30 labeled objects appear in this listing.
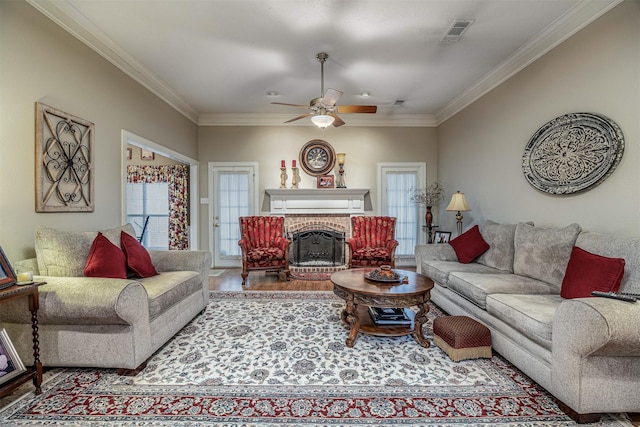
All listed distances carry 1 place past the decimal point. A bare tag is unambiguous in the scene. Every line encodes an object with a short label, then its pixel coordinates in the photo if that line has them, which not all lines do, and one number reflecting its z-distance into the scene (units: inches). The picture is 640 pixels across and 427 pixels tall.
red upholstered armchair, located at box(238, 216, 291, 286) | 181.3
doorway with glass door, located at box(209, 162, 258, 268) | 229.3
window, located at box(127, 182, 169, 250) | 277.7
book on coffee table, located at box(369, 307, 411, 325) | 106.4
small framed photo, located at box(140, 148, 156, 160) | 263.9
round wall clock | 227.8
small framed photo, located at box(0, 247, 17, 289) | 70.1
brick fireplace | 225.1
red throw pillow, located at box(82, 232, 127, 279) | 93.0
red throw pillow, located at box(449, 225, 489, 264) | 142.3
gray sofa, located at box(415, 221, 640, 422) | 61.6
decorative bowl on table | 107.7
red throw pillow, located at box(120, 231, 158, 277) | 109.7
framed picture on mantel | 225.5
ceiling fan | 134.5
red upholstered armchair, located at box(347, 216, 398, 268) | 191.2
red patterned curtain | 252.2
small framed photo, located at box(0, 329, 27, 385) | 69.6
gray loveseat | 77.9
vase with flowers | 222.8
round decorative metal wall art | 97.6
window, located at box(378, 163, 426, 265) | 233.6
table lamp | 172.6
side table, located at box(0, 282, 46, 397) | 68.7
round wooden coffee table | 95.5
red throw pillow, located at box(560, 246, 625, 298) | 79.0
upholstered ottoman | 90.1
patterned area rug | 66.7
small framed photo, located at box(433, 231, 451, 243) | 204.1
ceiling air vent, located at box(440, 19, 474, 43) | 112.5
